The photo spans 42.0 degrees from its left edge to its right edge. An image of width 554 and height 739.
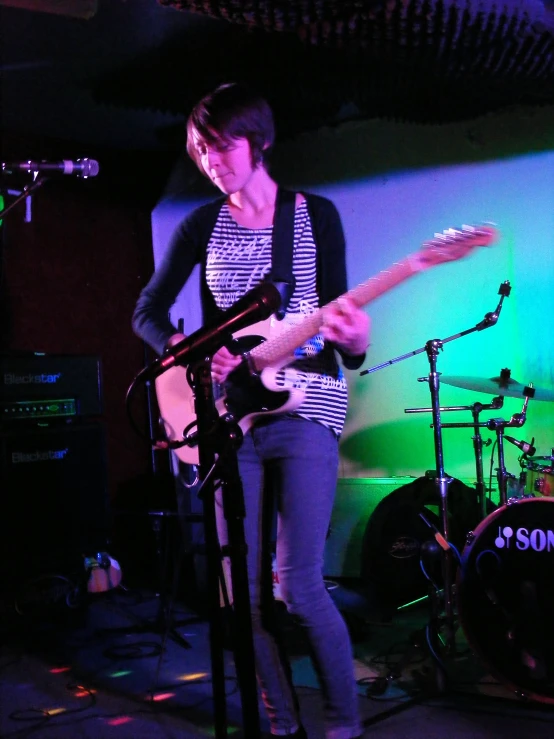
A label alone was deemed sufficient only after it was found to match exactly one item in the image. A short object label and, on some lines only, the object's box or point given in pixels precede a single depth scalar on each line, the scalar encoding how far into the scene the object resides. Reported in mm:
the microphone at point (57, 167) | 2436
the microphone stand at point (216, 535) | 1499
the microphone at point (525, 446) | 3086
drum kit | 2412
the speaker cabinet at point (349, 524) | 4367
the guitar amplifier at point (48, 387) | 3074
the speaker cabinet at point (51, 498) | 3004
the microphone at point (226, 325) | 1479
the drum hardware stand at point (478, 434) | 3232
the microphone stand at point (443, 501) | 2852
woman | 1826
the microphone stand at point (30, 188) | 2518
